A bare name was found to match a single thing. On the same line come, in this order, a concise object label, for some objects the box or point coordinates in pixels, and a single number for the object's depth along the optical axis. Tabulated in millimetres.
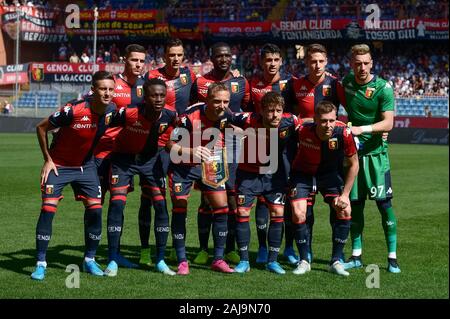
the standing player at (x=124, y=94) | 9344
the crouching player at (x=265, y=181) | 8914
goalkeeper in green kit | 9055
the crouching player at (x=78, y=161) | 8477
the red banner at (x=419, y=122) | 34969
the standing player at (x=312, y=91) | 9375
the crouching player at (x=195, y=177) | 8812
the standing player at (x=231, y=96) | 9594
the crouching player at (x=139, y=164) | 8844
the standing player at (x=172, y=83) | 9578
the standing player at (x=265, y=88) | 9422
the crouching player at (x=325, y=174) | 8711
